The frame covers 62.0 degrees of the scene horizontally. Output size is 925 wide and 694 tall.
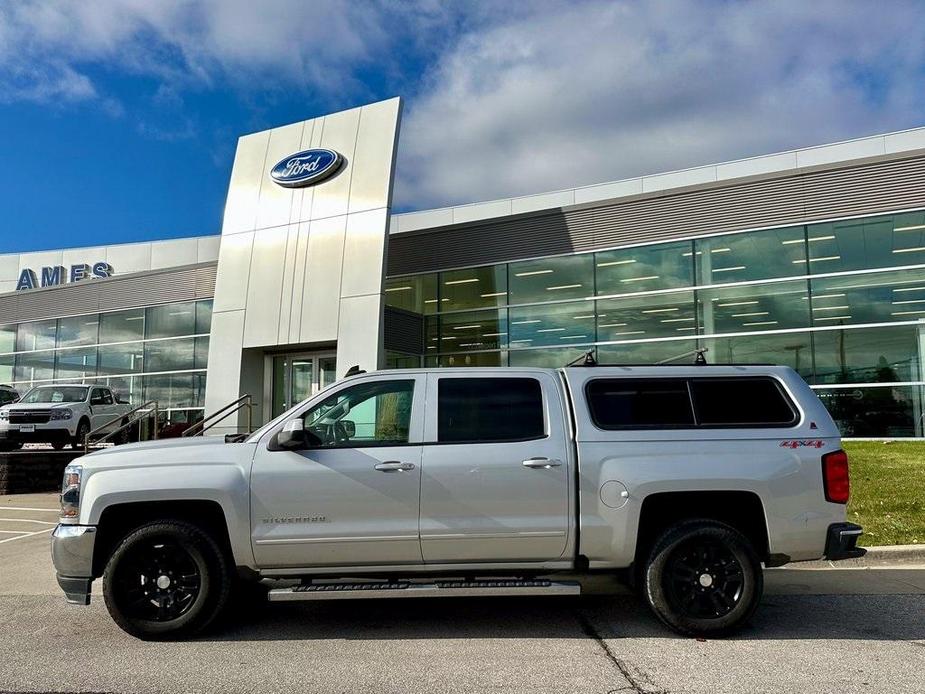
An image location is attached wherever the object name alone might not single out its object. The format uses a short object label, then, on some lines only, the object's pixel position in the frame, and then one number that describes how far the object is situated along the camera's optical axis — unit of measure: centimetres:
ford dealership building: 1681
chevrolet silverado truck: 550
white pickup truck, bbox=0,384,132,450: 1769
